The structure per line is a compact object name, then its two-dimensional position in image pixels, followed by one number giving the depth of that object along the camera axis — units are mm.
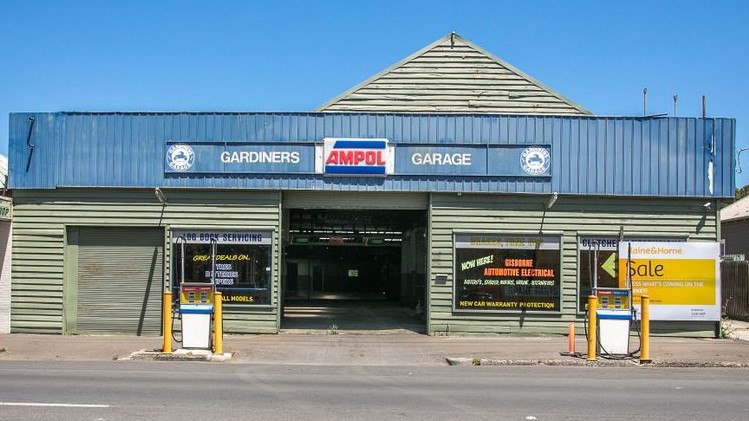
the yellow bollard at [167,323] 14336
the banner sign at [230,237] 17703
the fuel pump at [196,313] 14500
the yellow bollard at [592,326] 14125
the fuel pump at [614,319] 14461
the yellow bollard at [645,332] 13906
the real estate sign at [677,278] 17500
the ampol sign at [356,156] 17562
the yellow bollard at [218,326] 14250
